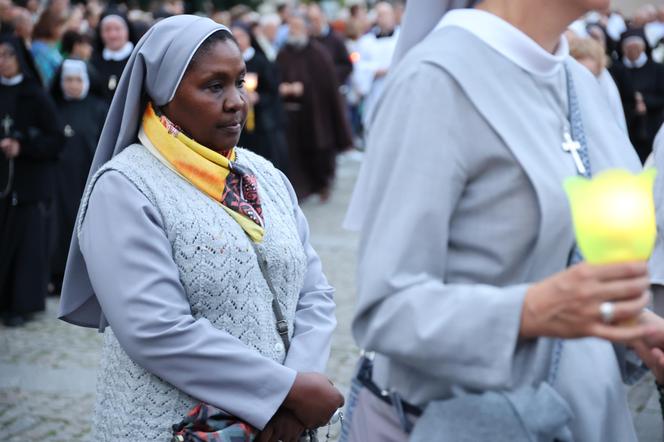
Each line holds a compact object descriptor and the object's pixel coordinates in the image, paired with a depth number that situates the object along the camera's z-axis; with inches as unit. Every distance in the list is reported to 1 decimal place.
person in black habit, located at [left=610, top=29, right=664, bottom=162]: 500.1
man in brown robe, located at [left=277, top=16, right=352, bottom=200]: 557.9
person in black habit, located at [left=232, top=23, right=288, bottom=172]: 477.1
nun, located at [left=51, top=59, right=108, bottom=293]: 341.7
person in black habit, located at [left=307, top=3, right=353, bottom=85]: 663.1
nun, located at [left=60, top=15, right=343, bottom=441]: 111.0
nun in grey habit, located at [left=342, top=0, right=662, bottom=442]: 69.8
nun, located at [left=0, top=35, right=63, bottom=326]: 301.3
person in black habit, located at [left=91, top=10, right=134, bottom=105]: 390.6
